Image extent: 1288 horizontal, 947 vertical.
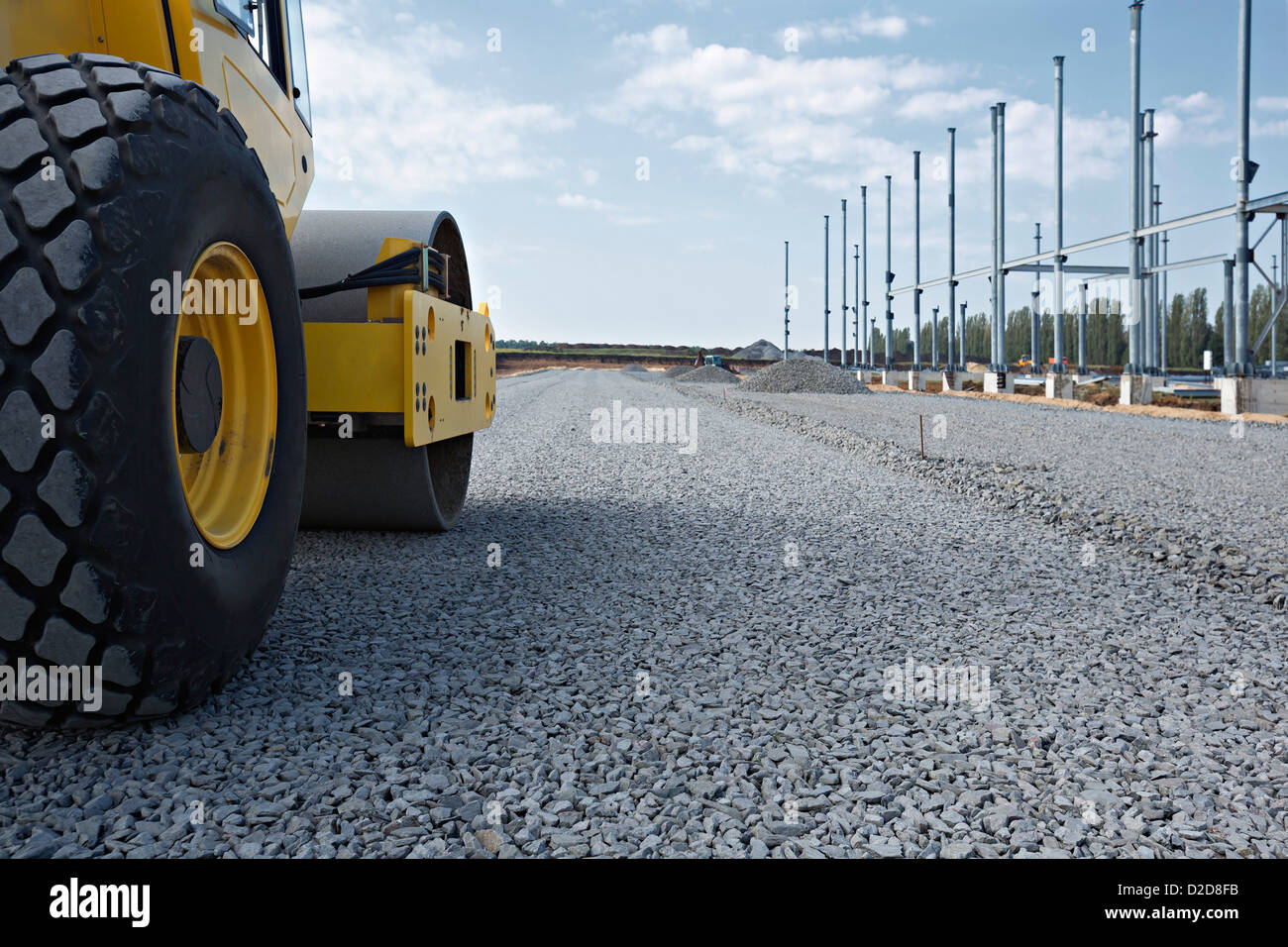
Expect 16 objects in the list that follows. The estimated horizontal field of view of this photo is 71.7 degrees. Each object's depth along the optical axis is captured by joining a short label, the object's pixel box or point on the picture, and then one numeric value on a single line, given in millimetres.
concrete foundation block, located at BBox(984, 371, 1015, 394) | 32750
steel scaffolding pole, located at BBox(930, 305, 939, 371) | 53175
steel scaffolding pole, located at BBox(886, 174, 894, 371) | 47341
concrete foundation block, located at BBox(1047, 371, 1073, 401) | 28375
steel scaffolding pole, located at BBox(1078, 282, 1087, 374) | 37238
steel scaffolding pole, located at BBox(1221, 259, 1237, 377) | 32125
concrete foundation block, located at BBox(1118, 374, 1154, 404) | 24109
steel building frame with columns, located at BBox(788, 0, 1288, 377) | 21844
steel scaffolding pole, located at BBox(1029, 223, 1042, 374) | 35188
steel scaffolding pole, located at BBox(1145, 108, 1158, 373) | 37056
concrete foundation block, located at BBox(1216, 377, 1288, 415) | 19719
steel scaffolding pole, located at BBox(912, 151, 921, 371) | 46188
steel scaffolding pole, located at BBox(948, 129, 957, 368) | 41875
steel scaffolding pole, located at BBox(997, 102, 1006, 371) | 36125
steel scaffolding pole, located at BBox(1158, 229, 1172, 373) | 42969
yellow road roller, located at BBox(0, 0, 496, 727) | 2148
